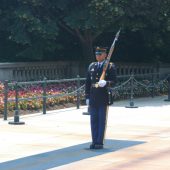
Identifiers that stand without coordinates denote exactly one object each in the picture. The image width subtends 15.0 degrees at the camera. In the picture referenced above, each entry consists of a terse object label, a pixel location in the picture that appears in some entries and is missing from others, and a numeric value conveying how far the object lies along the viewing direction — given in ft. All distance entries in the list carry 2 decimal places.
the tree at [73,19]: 74.38
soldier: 39.50
